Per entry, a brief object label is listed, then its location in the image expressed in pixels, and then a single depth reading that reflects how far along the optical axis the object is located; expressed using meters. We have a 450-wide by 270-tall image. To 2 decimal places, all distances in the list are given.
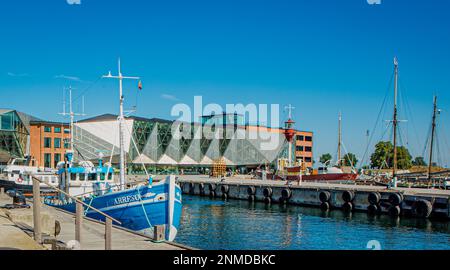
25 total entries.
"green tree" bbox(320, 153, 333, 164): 194.89
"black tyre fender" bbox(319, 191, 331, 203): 54.85
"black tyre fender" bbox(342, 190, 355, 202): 52.16
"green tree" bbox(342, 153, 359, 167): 181.39
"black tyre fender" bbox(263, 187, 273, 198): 63.66
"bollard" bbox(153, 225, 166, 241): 17.67
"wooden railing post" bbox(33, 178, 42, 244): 16.19
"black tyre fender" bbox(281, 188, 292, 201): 60.94
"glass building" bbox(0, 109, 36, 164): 86.50
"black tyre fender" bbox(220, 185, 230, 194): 72.31
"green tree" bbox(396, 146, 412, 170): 138.25
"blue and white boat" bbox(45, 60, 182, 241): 26.72
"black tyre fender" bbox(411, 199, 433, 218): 43.47
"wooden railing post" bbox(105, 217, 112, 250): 14.09
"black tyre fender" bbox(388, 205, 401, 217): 46.09
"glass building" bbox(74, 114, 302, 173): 100.56
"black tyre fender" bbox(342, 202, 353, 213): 51.46
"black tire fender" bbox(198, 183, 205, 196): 78.25
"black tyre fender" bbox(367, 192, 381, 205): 49.19
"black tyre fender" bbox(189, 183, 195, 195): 80.62
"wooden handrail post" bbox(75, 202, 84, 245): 15.79
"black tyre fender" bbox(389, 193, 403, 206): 46.91
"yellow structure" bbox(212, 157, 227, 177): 103.88
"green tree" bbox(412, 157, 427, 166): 175.77
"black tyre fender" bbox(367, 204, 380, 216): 48.66
